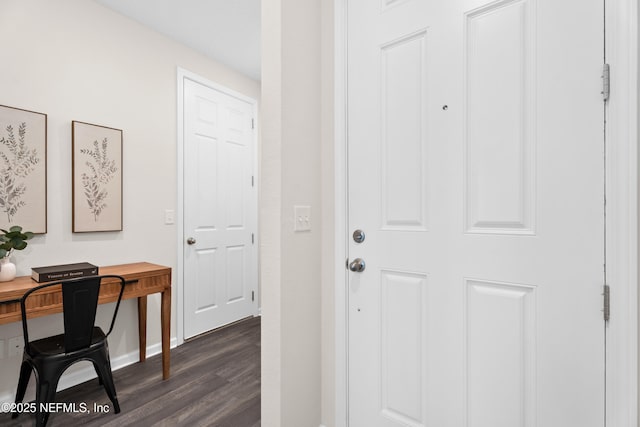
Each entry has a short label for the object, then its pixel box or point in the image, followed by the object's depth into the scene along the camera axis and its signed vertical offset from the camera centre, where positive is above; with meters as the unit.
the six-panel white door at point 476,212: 0.95 +0.00
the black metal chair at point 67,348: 1.65 -0.72
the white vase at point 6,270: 1.86 -0.33
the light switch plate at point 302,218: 1.43 -0.02
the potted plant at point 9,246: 1.84 -0.19
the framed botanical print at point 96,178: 2.24 +0.25
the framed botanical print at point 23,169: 1.94 +0.27
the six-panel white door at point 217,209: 3.00 +0.04
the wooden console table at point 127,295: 1.72 -0.50
